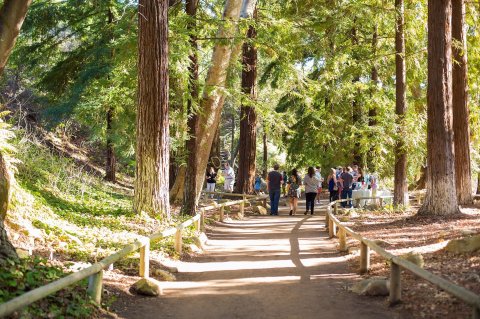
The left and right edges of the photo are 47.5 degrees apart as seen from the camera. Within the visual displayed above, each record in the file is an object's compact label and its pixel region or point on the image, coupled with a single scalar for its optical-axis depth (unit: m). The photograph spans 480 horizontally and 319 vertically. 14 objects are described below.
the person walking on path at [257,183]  30.44
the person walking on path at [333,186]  23.06
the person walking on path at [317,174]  21.99
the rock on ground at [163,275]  8.81
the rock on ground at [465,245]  8.45
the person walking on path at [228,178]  25.14
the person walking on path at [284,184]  34.78
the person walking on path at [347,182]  23.33
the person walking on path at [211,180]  25.30
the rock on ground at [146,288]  7.60
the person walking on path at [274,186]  20.75
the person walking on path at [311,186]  20.70
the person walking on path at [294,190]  21.14
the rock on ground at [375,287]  7.38
